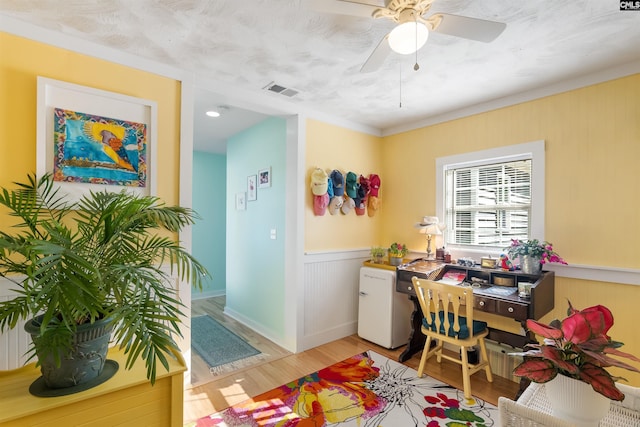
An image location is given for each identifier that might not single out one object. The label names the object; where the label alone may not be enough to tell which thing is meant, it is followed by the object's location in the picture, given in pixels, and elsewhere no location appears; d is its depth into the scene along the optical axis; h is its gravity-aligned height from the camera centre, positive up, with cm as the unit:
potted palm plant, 110 -30
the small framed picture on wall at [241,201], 396 +15
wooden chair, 228 -89
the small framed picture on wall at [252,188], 371 +31
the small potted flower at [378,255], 343 -48
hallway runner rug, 279 -140
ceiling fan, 138 +91
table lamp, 306 -15
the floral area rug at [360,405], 202 -140
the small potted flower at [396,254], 326 -44
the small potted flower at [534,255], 235 -32
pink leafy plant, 83 -40
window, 263 +17
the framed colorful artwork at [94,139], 184 +48
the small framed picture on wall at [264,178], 348 +41
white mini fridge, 307 -102
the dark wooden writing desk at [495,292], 219 -63
